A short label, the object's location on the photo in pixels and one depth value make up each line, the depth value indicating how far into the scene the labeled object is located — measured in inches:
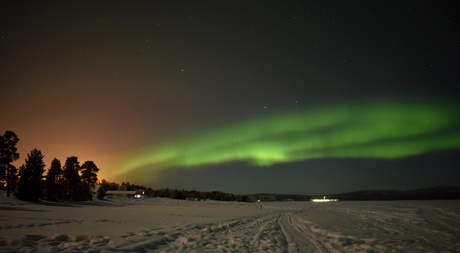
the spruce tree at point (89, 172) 2963.8
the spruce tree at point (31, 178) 1806.1
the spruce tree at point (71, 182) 2249.9
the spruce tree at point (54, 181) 2060.8
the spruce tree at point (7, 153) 1984.5
